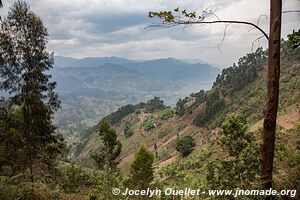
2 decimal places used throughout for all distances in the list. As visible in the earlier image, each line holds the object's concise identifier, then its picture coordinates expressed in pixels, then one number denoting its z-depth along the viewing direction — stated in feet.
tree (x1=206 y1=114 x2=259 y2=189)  34.37
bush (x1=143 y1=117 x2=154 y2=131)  504.02
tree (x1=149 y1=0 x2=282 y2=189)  23.15
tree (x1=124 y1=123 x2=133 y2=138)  524.36
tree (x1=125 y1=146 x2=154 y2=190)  74.18
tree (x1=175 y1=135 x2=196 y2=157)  292.38
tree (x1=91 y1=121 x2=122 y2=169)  109.91
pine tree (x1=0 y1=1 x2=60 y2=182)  66.54
